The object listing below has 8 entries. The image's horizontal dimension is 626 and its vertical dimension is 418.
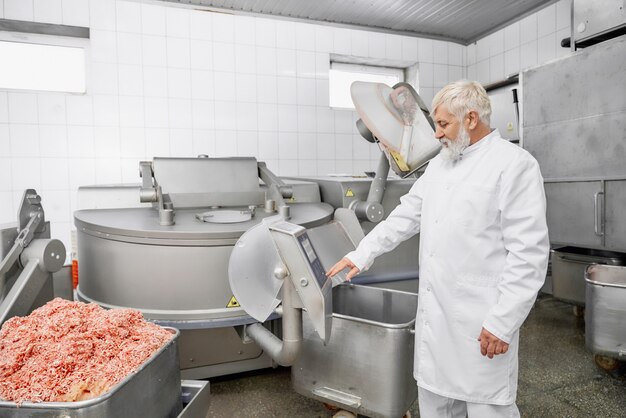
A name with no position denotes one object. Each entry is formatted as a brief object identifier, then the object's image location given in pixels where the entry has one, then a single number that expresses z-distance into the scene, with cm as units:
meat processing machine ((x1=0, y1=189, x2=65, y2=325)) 136
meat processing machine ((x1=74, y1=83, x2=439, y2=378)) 166
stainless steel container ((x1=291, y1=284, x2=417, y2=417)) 146
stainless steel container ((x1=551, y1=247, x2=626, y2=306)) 282
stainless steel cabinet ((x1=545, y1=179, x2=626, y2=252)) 269
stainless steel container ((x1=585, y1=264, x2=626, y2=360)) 198
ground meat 82
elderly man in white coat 118
